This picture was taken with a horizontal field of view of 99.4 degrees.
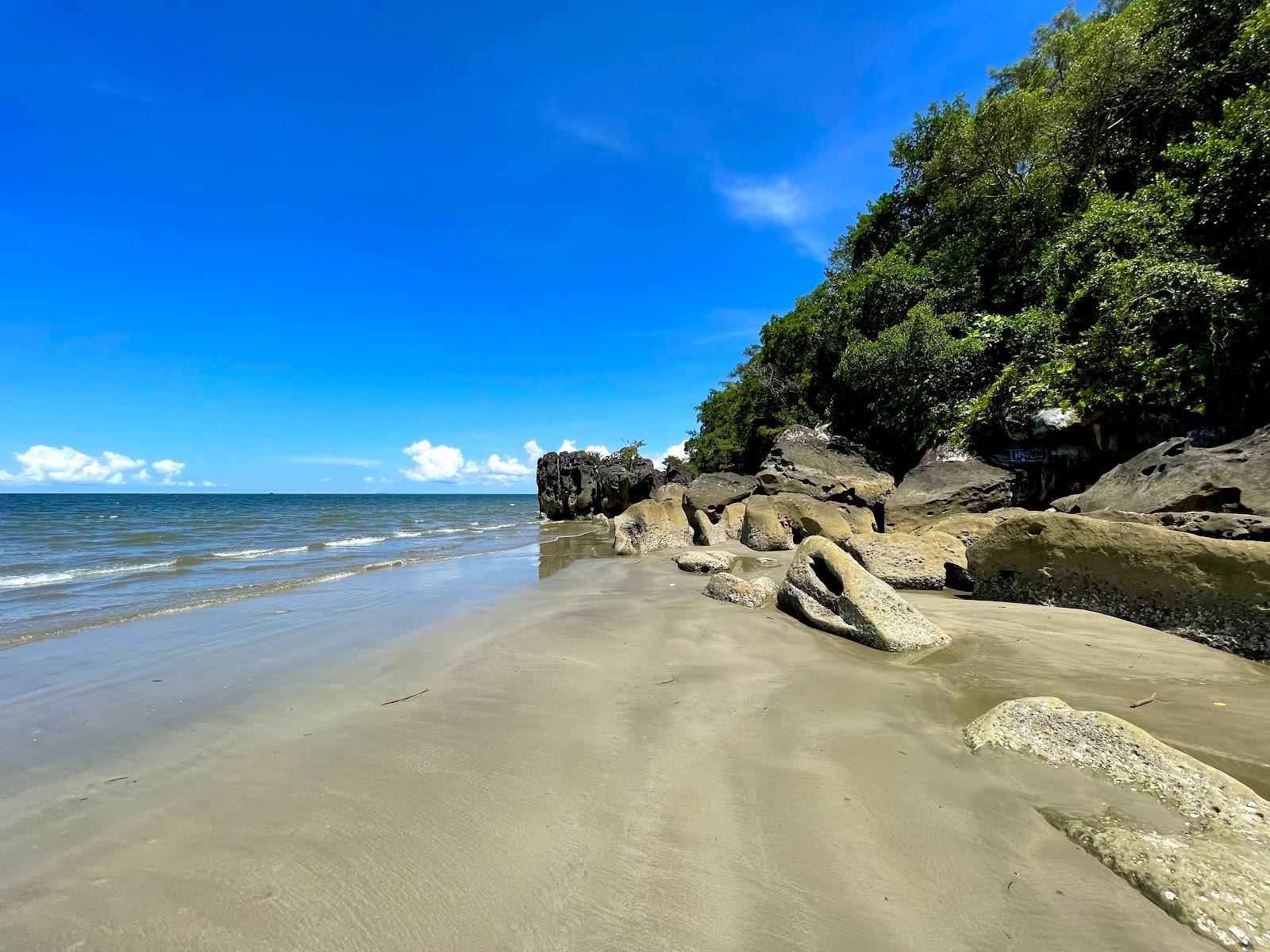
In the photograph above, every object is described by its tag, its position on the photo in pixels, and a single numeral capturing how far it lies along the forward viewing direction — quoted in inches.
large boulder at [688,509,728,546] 539.5
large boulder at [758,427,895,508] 545.3
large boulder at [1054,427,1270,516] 226.4
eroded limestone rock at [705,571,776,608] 252.5
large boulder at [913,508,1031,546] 299.4
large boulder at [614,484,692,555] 536.7
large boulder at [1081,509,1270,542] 188.1
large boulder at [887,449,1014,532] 402.6
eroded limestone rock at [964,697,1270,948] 64.2
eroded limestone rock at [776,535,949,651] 184.2
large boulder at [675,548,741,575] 372.5
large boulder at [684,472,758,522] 659.4
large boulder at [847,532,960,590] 273.9
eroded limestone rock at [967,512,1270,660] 159.5
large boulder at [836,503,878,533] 444.8
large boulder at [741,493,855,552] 435.5
